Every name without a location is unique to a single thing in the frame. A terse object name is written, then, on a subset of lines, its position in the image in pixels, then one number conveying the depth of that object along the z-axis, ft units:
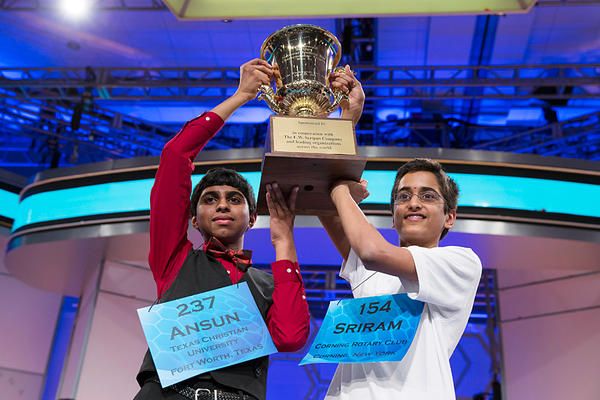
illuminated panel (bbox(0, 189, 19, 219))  22.81
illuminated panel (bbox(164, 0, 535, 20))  10.62
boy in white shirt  5.76
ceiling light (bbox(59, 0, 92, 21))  24.90
